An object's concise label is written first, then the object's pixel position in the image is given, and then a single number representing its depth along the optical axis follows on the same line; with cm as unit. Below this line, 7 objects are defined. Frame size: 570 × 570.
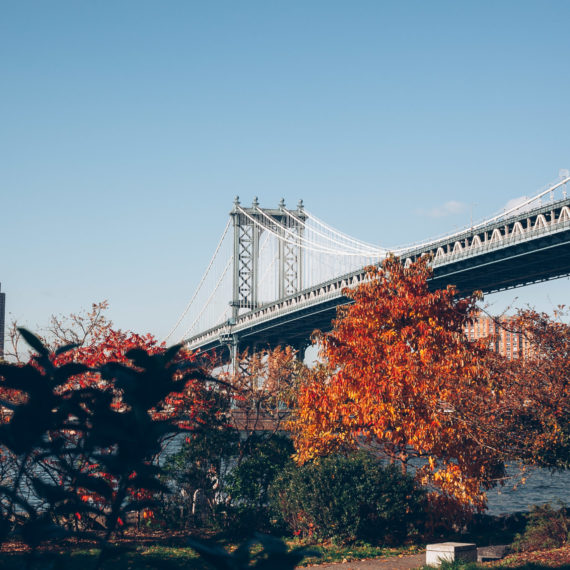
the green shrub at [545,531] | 1466
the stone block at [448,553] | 1323
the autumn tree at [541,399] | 1416
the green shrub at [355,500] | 1541
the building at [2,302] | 7744
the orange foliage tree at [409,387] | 1552
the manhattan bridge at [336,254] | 3922
